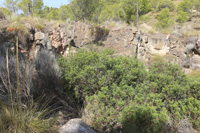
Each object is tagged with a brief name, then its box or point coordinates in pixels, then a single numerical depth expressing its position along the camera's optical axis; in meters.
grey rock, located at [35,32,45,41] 9.47
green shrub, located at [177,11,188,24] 30.69
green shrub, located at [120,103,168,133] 2.78
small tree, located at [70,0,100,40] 12.74
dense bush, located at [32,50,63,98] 4.83
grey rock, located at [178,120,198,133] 2.90
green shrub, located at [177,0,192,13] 37.74
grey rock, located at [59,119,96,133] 2.55
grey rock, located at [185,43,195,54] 16.64
